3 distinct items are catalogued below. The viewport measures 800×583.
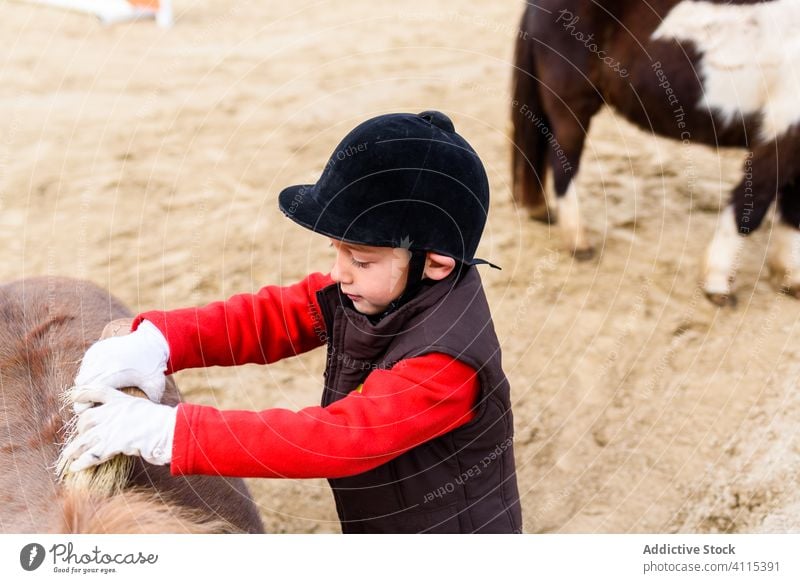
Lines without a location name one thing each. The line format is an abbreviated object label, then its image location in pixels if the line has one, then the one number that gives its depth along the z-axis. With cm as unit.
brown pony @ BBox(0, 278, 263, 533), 127
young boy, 127
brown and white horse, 326
